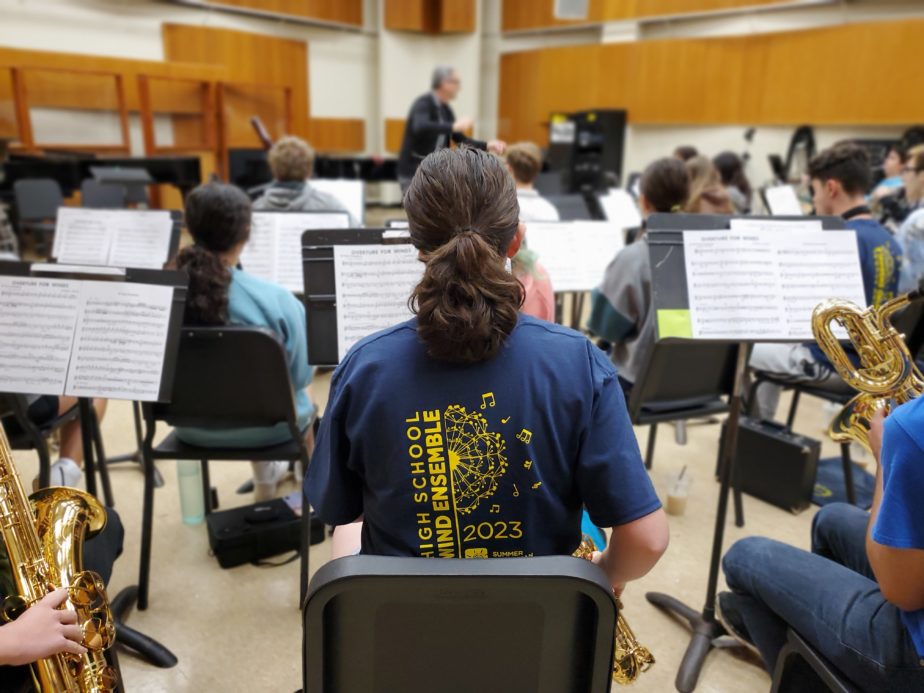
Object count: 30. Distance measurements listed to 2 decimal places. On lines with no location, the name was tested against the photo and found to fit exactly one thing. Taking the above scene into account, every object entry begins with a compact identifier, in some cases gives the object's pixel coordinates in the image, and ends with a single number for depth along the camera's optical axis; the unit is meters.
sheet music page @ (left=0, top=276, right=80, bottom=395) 1.85
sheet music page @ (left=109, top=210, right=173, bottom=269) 2.96
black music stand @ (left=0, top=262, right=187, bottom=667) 1.85
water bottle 2.72
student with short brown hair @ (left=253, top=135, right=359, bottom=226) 3.70
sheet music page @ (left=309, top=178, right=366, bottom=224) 4.28
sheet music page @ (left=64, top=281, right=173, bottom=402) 1.83
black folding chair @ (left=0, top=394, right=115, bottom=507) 2.15
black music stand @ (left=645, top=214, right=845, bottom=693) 1.83
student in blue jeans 1.08
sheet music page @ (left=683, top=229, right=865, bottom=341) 1.83
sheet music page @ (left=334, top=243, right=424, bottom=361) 1.87
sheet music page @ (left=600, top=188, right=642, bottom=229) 4.95
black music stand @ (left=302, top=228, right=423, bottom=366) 1.86
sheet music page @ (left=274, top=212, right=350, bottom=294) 3.06
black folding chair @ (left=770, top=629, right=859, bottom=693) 1.37
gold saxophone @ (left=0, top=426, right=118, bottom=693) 1.36
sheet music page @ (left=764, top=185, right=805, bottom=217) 4.35
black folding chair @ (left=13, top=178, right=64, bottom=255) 6.54
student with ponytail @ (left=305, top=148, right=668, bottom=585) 1.06
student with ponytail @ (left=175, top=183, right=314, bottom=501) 2.14
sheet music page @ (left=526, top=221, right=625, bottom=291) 3.45
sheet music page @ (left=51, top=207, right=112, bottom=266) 2.97
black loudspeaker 10.18
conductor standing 5.12
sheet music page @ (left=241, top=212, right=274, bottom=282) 3.07
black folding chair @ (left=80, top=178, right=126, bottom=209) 5.45
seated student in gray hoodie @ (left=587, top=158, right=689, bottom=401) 2.66
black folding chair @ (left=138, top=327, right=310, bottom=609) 2.03
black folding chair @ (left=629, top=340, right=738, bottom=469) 2.46
